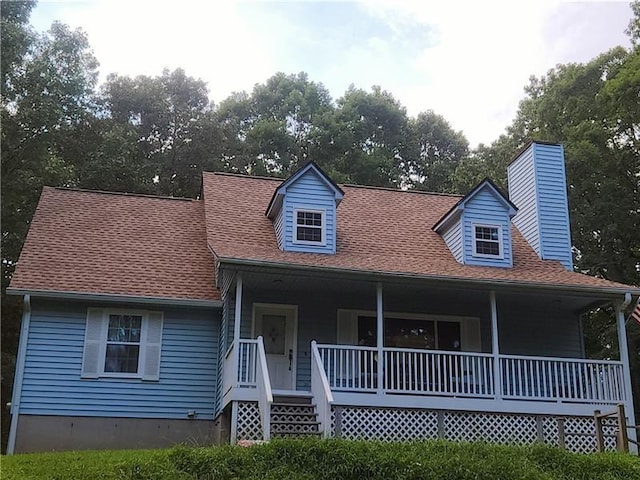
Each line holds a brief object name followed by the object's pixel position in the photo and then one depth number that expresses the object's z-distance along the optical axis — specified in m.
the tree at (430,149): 35.22
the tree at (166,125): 29.88
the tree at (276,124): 32.28
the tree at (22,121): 20.48
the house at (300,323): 13.79
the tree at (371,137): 32.12
